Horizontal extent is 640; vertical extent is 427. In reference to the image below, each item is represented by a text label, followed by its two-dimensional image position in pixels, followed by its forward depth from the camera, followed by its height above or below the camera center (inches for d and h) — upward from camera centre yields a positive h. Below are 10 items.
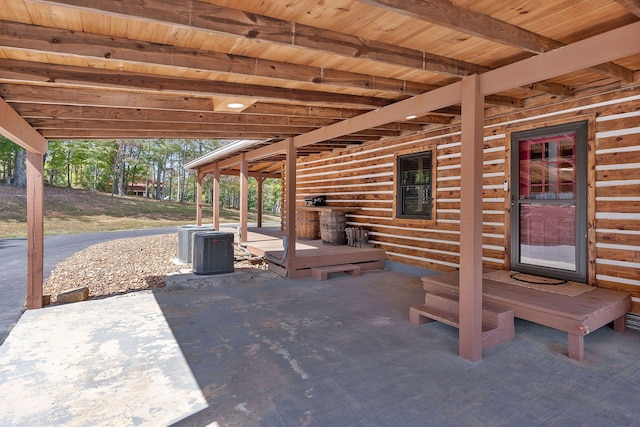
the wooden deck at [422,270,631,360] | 124.5 -35.8
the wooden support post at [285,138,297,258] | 254.2 +13.6
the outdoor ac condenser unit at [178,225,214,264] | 315.9 -27.7
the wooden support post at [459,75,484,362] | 122.6 -1.9
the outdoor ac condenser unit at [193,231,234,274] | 260.1 -30.3
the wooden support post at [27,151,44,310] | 179.6 -9.9
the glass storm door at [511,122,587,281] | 166.9 +7.1
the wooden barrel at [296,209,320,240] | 362.9 -12.1
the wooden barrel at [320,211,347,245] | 319.9 -11.6
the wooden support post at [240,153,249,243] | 368.8 +19.9
